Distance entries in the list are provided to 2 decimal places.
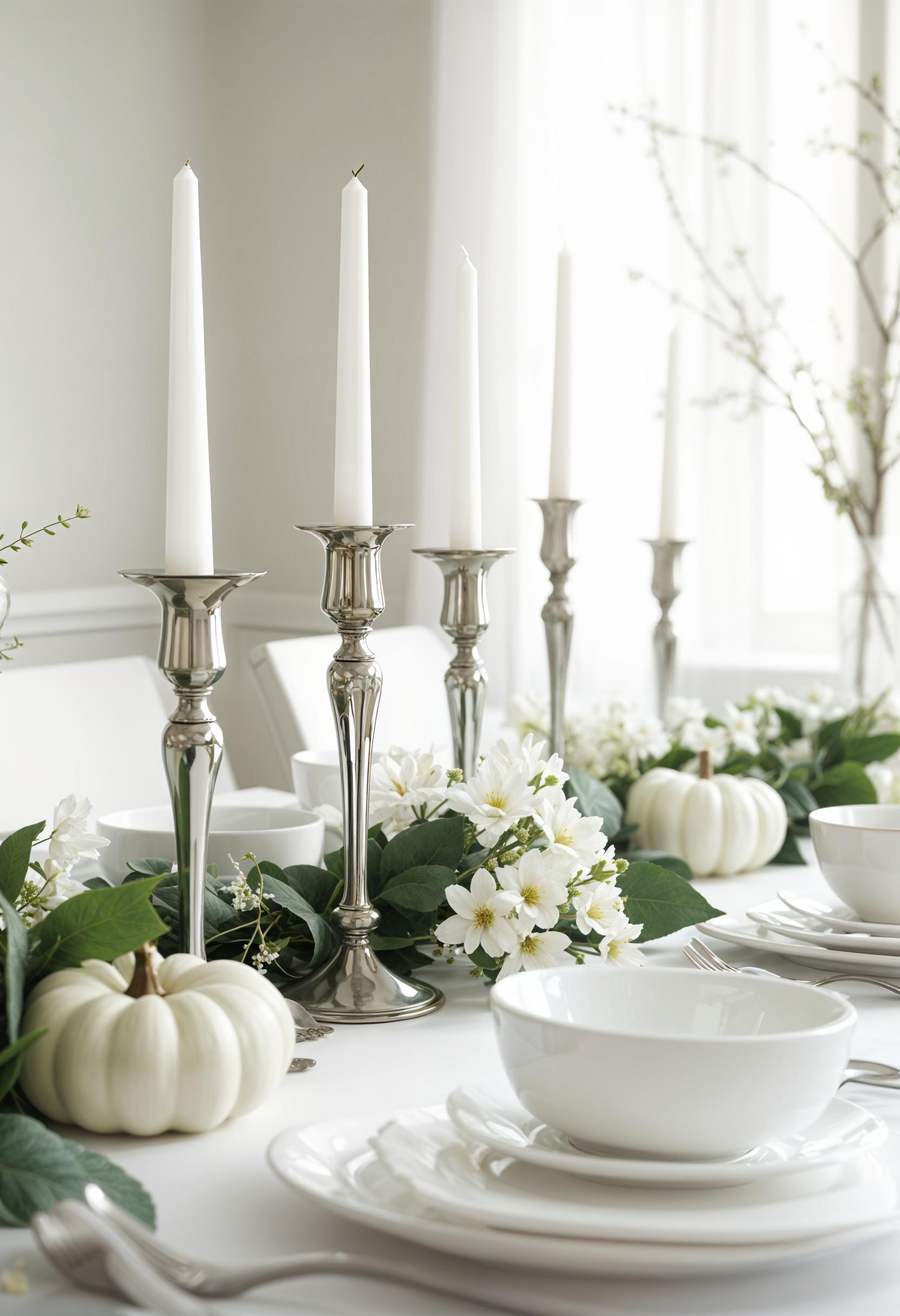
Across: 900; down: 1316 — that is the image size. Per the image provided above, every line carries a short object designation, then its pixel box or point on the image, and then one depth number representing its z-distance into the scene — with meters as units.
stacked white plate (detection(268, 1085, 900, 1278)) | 0.48
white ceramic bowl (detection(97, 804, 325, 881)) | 0.92
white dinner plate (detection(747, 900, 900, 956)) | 0.92
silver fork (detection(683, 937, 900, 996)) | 0.88
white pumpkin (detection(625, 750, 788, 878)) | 1.26
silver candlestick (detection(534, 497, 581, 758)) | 1.24
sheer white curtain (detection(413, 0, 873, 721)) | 3.03
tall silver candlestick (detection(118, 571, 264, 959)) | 0.73
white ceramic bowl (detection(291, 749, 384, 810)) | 1.21
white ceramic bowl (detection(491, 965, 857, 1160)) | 0.51
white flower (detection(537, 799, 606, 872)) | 0.81
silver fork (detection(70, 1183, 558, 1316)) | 0.44
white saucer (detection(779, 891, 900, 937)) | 0.95
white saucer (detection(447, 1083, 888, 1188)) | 0.51
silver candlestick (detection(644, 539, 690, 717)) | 1.54
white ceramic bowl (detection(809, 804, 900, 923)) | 0.96
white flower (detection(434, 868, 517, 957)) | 0.79
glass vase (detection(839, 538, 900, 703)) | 1.83
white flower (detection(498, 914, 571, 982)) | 0.79
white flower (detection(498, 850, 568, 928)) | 0.79
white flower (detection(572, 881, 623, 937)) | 0.81
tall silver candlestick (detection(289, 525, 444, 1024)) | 0.81
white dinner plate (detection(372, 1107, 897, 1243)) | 0.48
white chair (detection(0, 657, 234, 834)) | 1.70
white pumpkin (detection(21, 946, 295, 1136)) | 0.59
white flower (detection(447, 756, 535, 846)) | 0.83
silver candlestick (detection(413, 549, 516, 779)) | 0.97
